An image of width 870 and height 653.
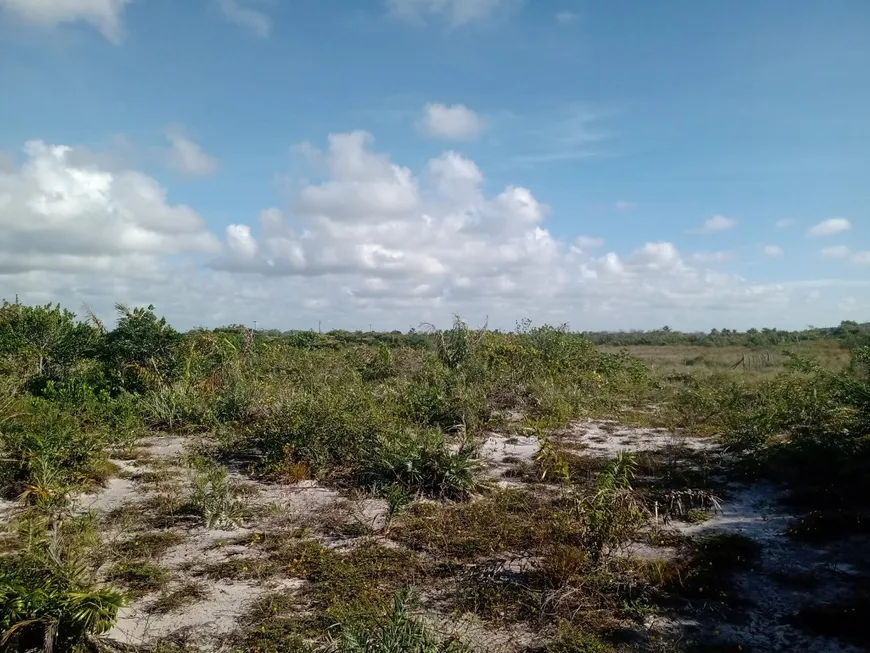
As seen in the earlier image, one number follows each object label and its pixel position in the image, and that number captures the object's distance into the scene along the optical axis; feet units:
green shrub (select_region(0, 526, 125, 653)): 11.82
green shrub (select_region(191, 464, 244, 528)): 19.86
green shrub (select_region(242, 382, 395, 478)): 25.52
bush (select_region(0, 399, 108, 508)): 21.06
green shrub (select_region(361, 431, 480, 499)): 22.77
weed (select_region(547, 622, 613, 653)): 12.91
